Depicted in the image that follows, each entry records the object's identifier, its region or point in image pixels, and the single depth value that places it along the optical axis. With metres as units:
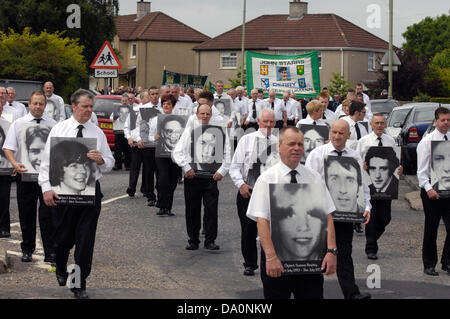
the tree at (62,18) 48.06
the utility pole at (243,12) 52.85
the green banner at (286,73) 27.03
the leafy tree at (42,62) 29.94
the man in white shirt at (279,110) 23.91
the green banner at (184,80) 32.55
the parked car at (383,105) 30.09
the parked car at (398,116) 23.05
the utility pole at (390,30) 31.77
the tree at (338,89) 55.41
